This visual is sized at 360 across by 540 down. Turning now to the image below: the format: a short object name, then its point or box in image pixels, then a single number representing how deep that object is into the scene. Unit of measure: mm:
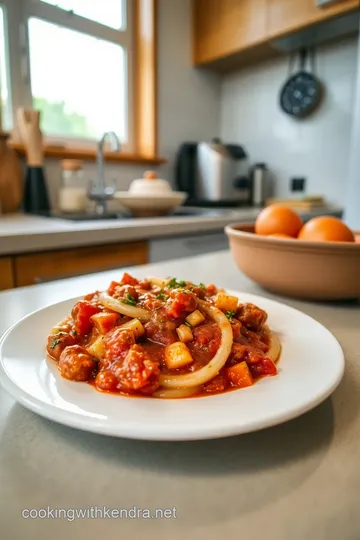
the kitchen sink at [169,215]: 1759
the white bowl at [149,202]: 1896
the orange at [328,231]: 740
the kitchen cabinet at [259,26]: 2066
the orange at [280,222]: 830
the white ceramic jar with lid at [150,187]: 1974
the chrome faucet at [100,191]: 2111
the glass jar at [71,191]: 2057
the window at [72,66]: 2086
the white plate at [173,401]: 296
